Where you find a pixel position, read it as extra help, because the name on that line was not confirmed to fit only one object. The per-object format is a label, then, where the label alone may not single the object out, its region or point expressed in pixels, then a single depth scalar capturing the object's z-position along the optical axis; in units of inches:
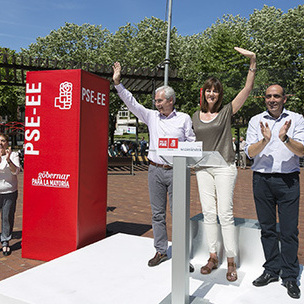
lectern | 88.7
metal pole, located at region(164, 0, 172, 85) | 557.2
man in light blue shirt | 112.3
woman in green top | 116.3
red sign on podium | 155.8
